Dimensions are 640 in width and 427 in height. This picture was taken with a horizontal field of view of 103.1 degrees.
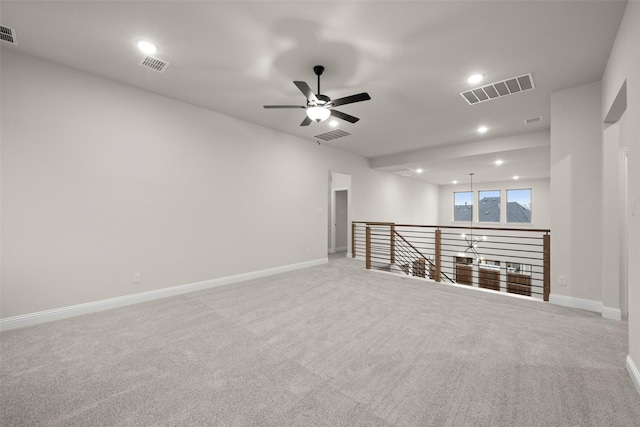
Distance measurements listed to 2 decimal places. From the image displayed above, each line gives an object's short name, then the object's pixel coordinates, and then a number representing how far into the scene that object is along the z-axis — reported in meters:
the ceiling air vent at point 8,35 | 2.43
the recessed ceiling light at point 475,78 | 3.20
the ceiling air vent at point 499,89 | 3.30
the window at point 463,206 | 11.51
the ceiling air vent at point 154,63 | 2.91
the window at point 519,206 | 10.08
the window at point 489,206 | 10.67
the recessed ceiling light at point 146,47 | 2.62
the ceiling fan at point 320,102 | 2.70
